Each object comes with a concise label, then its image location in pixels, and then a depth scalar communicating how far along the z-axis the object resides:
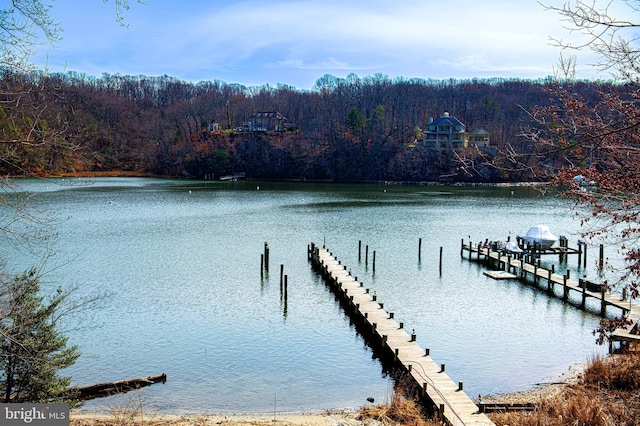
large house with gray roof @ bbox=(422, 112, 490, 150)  118.44
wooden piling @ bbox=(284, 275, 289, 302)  27.98
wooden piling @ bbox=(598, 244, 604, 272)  34.76
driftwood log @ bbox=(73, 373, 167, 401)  16.77
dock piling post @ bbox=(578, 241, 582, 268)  36.60
